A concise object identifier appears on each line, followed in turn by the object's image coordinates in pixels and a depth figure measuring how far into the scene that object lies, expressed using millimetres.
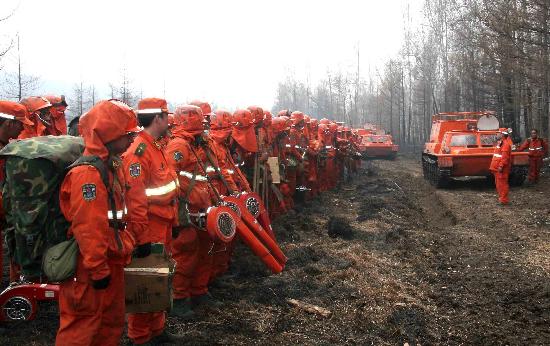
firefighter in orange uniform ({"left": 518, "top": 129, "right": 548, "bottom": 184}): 15055
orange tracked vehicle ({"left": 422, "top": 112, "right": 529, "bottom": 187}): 14539
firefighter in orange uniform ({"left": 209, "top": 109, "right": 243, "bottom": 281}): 6062
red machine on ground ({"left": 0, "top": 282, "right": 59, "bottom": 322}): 4449
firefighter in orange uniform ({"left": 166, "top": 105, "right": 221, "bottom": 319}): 5223
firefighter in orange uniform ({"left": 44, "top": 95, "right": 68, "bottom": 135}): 8062
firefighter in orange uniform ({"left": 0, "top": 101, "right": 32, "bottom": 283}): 4662
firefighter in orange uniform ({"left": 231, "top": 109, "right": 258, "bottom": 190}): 8453
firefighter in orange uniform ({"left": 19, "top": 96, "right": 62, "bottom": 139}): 7129
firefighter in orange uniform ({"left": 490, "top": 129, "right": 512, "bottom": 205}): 11915
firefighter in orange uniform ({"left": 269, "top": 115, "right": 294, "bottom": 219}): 10533
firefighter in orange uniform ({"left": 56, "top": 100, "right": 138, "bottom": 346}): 3049
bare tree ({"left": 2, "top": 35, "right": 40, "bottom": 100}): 21453
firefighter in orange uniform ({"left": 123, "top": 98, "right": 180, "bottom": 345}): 4094
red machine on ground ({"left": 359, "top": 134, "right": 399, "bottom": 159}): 30734
